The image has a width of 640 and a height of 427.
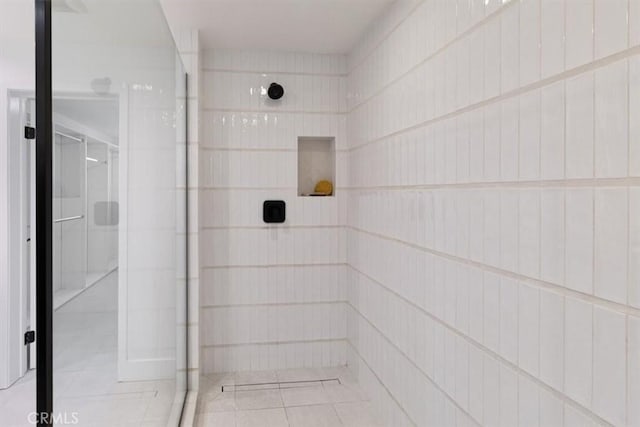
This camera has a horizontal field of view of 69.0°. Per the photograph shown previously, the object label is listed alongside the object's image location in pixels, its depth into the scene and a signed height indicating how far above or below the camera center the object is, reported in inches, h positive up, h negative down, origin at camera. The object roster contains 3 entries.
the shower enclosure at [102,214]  32.4 -0.5
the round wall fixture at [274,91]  135.0 +34.3
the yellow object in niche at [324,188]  141.6 +6.4
